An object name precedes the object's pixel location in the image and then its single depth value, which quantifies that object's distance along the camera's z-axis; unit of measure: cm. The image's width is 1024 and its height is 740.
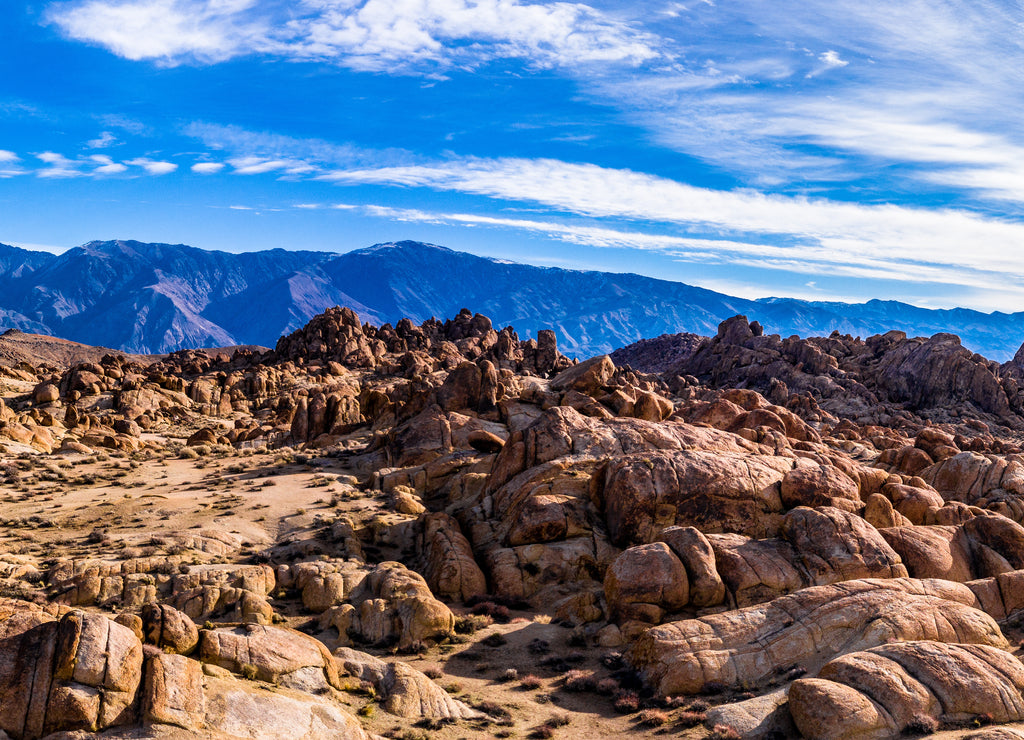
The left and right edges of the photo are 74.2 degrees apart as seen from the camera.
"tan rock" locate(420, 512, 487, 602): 3434
